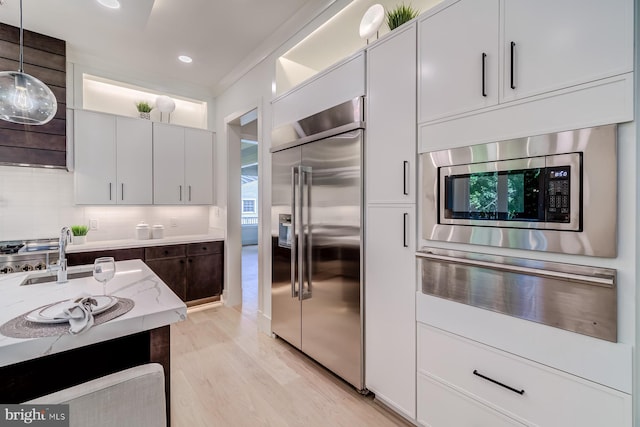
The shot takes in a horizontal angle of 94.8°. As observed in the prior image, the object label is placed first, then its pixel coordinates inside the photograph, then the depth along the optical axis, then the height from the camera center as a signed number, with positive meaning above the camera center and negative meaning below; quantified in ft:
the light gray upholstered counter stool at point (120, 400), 2.39 -1.63
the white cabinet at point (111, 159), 10.77 +1.97
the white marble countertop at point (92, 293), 3.22 -1.40
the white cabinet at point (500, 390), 3.74 -2.61
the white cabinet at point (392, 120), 5.77 +1.91
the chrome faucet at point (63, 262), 5.56 -1.00
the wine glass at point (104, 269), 4.56 -0.92
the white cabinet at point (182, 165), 12.42 +2.01
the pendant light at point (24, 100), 5.28 +2.08
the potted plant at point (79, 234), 10.78 -0.87
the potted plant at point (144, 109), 12.27 +4.23
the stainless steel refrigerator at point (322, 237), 6.87 -0.67
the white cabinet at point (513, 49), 3.61 +2.36
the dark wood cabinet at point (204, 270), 12.54 -2.58
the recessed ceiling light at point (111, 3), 7.64 +5.44
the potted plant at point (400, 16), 6.25 +4.18
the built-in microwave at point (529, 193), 3.64 +0.28
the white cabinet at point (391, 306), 5.82 -1.99
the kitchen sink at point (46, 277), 5.76 -1.39
